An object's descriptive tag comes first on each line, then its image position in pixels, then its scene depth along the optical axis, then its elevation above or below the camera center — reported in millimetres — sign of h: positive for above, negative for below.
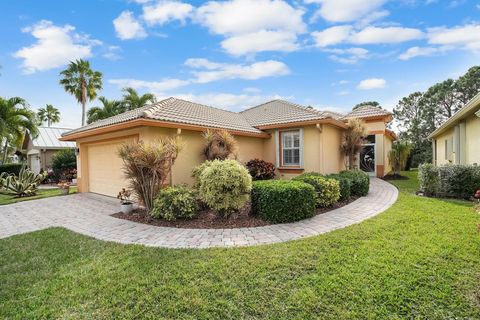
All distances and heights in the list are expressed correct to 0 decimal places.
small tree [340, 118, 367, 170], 13367 +1131
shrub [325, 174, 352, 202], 8727 -1096
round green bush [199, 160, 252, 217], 6516 -812
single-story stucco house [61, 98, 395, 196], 8930 +974
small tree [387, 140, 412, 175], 17125 +169
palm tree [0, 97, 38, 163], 17156 +3049
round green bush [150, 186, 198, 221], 6684 -1346
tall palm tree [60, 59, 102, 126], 24520 +8437
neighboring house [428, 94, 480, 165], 10078 +1154
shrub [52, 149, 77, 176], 19406 -204
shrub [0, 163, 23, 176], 21475 -754
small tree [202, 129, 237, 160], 9391 +554
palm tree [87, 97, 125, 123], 21594 +4491
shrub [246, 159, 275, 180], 11078 -521
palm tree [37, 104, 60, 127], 41084 +8076
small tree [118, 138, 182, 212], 6883 -156
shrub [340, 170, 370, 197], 9805 -1149
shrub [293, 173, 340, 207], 7773 -1055
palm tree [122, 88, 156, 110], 22500 +5774
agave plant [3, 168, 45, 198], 12516 -1298
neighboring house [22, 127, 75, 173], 21631 +1202
